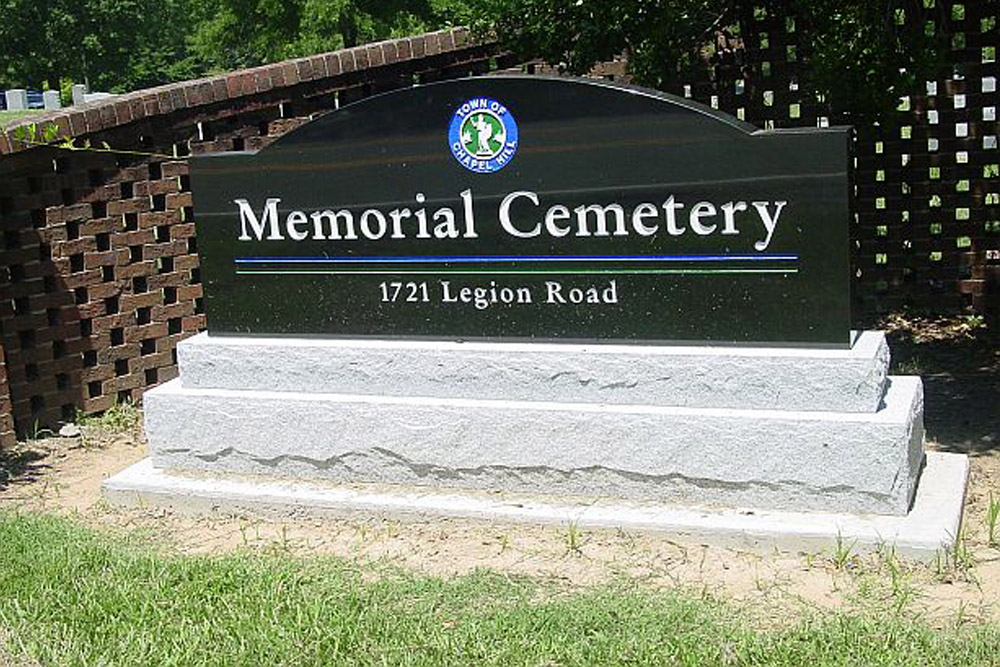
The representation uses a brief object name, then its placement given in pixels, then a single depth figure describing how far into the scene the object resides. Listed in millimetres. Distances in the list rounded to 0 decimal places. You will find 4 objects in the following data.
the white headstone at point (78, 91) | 30841
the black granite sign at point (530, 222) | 5277
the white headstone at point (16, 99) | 37906
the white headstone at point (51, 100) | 33691
